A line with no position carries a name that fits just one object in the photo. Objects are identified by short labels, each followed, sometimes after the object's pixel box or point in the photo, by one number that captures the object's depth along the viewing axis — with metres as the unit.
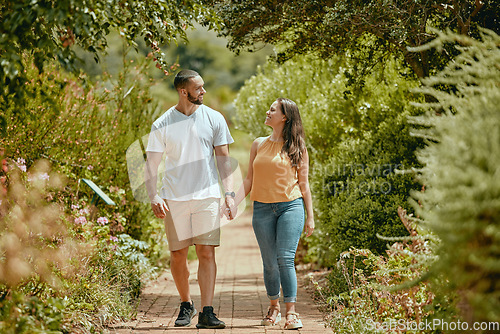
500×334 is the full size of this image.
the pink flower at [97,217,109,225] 12.27
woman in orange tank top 9.83
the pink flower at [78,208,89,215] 11.60
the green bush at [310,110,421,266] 12.08
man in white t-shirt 9.97
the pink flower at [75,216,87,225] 11.14
